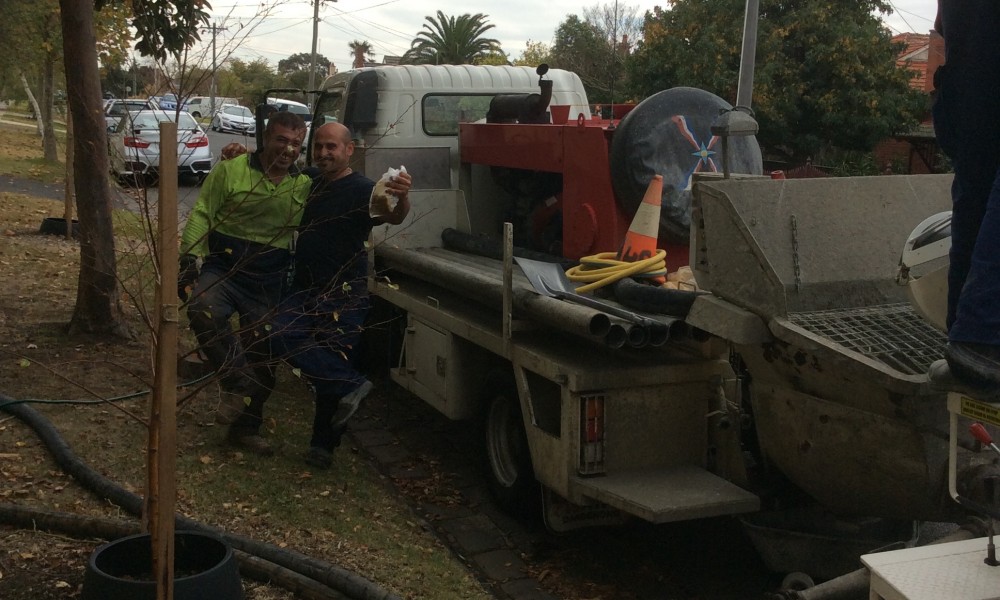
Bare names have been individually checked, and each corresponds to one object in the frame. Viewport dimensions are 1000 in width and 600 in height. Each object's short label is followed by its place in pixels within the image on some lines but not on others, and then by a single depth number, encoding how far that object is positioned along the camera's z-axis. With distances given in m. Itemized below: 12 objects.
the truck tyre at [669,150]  5.66
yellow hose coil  5.20
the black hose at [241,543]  3.98
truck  3.84
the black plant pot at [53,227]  13.65
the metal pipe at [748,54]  13.51
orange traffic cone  5.34
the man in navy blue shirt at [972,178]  2.32
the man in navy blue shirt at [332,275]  5.83
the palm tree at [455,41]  46.50
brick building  26.27
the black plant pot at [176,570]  3.31
